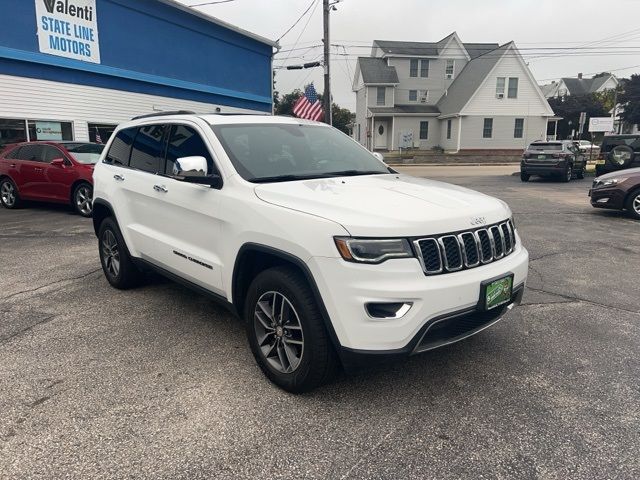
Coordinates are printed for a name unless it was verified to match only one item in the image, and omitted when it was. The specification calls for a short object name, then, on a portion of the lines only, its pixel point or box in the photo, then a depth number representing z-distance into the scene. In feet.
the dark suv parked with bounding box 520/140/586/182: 62.75
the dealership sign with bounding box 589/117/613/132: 89.56
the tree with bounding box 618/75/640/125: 179.32
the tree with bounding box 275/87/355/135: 224.12
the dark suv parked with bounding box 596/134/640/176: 51.55
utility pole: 70.90
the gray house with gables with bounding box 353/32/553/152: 122.62
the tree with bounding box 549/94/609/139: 204.13
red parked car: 33.63
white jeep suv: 9.00
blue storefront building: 45.83
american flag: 64.90
